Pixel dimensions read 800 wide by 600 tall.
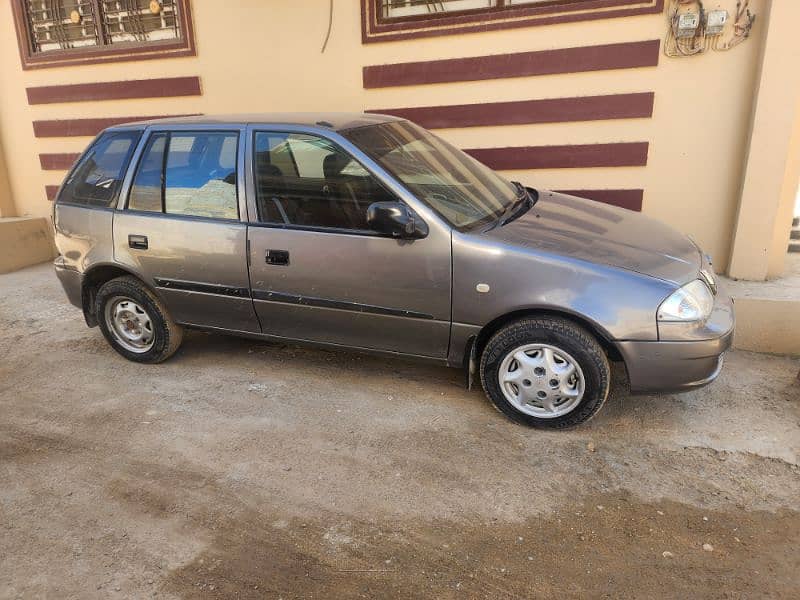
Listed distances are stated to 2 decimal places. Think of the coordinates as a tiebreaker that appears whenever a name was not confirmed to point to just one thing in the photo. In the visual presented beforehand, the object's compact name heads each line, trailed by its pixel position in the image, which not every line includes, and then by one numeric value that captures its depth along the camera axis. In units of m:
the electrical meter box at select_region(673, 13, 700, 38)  4.85
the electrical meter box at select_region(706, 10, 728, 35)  4.77
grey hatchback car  3.33
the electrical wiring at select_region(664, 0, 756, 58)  4.78
